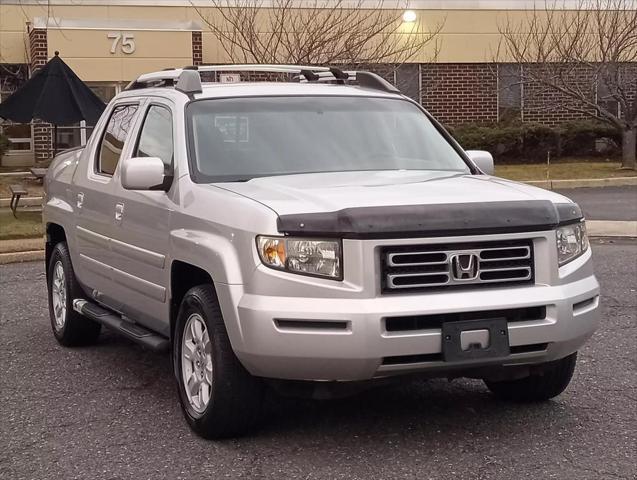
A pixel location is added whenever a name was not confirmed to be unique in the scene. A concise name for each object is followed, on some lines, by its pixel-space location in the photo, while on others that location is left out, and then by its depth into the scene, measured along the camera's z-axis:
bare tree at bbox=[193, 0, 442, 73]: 17.86
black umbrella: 14.52
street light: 22.33
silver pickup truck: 4.37
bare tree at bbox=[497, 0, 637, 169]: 20.64
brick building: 21.05
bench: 14.88
